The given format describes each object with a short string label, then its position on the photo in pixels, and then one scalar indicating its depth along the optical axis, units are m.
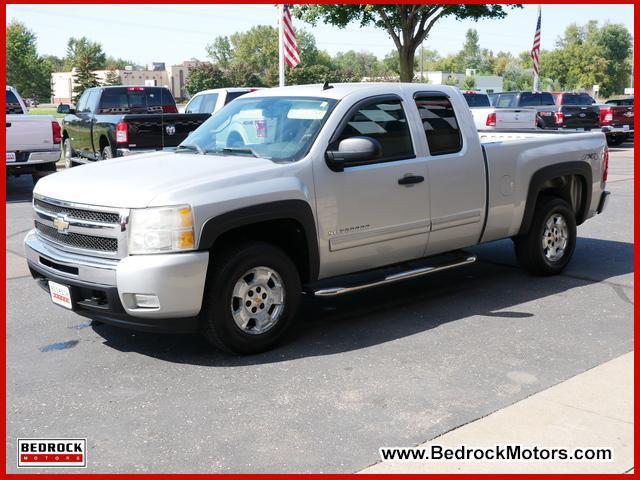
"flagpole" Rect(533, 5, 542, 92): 32.98
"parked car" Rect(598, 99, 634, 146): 26.67
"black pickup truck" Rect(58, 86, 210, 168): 13.66
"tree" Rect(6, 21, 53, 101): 107.62
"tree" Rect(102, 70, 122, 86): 115.12
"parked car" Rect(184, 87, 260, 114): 16.06
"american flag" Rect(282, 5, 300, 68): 20.52
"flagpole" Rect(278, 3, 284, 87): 20.31
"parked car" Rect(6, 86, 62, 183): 13.83
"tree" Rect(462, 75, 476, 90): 114.69
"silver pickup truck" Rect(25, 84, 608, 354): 5.04
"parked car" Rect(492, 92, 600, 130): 24.50
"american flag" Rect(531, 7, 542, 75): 33.03
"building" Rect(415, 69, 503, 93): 133.89
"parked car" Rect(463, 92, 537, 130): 21.20
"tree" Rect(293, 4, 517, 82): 29.12
